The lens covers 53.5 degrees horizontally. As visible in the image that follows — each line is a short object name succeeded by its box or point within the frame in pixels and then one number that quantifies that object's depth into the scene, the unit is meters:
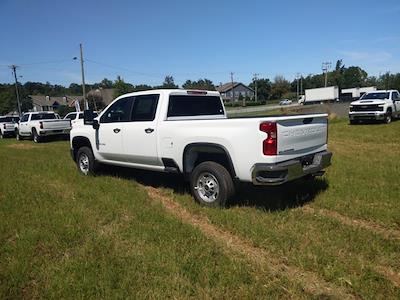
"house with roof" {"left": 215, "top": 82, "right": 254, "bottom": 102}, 123.24
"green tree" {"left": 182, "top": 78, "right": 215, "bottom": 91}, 99.57
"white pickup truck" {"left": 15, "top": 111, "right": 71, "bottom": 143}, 21.16
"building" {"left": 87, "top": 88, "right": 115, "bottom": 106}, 79.87
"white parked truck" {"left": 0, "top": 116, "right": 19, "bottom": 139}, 28.81
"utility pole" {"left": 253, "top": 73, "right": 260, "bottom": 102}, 106.44
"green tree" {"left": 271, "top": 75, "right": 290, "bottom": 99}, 114.06
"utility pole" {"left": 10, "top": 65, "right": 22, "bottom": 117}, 68.06
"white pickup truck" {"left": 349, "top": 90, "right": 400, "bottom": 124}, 19.88
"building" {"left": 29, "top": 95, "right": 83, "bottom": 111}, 105.50
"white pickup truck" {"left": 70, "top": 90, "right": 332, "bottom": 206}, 5.62
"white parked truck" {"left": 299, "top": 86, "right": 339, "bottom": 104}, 71.88
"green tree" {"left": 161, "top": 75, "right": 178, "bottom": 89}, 122.29
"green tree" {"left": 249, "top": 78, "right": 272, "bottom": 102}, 114.94
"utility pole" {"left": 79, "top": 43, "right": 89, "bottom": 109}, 45.99
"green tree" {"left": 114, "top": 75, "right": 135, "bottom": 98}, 76.38
